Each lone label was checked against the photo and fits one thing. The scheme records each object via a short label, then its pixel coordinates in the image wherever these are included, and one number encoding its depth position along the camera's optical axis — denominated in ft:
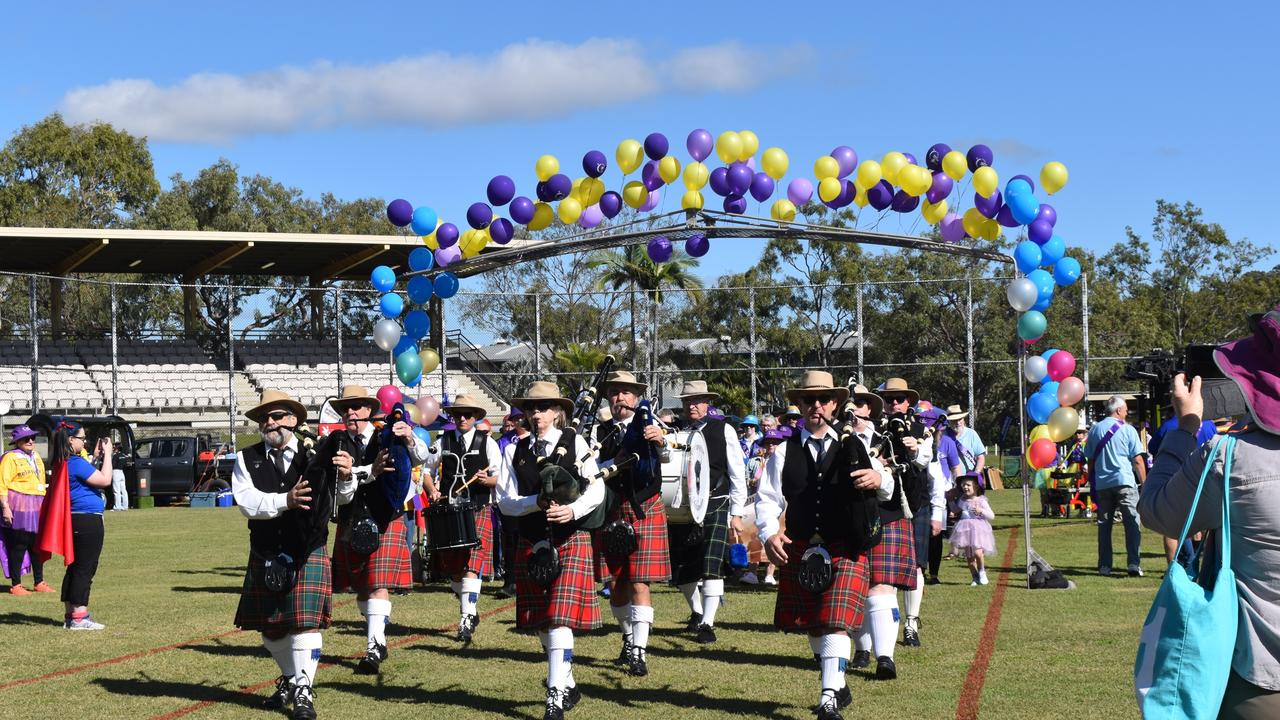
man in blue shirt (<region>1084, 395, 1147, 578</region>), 44.57
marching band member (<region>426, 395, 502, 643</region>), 33.86
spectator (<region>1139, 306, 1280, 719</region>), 11.70
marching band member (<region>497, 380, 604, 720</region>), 23.59
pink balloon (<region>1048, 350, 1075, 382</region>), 49.06
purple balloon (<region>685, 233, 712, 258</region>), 54.85
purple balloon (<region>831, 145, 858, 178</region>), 48.65
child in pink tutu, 42.60
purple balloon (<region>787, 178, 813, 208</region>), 50.52
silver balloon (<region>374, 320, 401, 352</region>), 57.16
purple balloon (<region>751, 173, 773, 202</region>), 50.24
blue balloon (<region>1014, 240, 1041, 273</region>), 43.98
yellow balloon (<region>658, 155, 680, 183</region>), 50.39
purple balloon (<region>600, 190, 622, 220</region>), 51.75
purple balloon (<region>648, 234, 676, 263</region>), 57.98
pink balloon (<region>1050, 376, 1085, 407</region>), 48.98
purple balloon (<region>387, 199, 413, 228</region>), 51.90
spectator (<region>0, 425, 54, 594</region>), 42.96
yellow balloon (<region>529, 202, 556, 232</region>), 52.01
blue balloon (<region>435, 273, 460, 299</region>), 54.03
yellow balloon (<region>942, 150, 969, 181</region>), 46.24
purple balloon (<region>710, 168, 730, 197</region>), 50.26
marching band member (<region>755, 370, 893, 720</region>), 22.99
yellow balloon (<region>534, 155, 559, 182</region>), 51.29
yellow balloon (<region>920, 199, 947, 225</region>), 47.93
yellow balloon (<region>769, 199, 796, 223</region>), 51.11
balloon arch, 45.14
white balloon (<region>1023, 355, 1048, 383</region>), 49.88
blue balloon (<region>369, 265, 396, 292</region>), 56.29
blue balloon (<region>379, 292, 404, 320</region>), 55.77
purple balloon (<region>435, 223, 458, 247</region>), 52.70
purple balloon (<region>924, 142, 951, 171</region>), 46.93
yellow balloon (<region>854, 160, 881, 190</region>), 47.96
